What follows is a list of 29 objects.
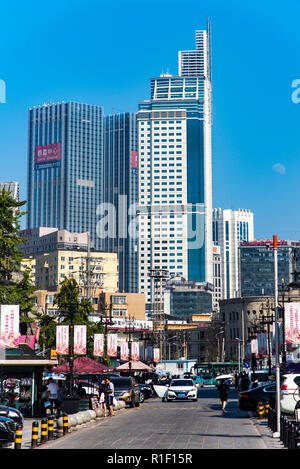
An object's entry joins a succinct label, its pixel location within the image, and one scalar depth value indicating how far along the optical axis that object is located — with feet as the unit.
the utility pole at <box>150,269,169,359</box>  493.52
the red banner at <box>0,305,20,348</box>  117.19
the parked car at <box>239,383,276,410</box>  125.29
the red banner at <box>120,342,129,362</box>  367.17
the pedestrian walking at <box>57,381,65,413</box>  131.54
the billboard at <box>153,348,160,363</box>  343.79
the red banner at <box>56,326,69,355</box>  164.55
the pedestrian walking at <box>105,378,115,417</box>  132.67
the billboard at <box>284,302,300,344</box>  130.52
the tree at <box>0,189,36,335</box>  156.15
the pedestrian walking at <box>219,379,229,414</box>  135.85
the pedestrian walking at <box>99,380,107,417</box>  133.94
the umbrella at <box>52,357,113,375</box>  162.09
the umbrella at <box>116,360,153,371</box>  233.02
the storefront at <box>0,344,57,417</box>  125.59
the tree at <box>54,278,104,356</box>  232.53
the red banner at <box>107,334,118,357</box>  215.51
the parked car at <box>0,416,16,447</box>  77.05
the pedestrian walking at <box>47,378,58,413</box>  133.08
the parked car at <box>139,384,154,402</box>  201.09
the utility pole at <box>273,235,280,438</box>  85.76
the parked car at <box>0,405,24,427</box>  85.98
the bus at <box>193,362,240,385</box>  396.16
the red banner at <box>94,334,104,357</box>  198.59
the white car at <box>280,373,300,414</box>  108.37
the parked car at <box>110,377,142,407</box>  166.62
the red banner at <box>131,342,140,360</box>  256.32
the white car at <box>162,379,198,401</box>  185.32
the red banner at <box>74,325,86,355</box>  169.78
